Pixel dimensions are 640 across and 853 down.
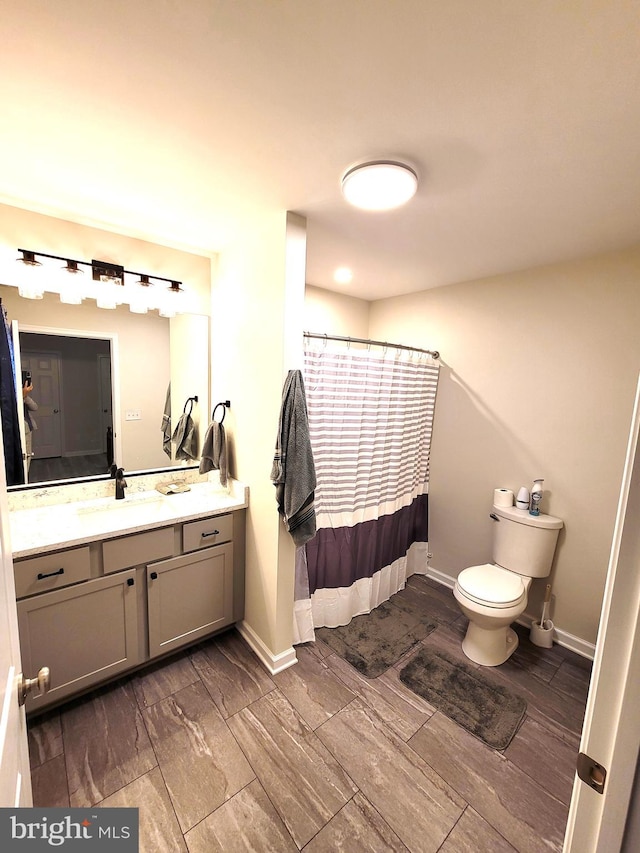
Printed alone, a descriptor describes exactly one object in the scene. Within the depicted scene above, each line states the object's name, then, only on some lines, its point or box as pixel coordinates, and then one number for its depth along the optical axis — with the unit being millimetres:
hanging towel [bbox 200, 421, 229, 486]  2211
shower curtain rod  1971
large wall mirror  1882
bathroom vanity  1563
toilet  2014
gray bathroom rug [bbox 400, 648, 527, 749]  1698
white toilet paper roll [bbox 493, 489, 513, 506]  2426
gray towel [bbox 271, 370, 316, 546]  1797
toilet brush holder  2254
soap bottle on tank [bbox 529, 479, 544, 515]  2287
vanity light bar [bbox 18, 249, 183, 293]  1825
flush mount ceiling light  1321
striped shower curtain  2158
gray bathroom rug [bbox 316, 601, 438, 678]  2074
